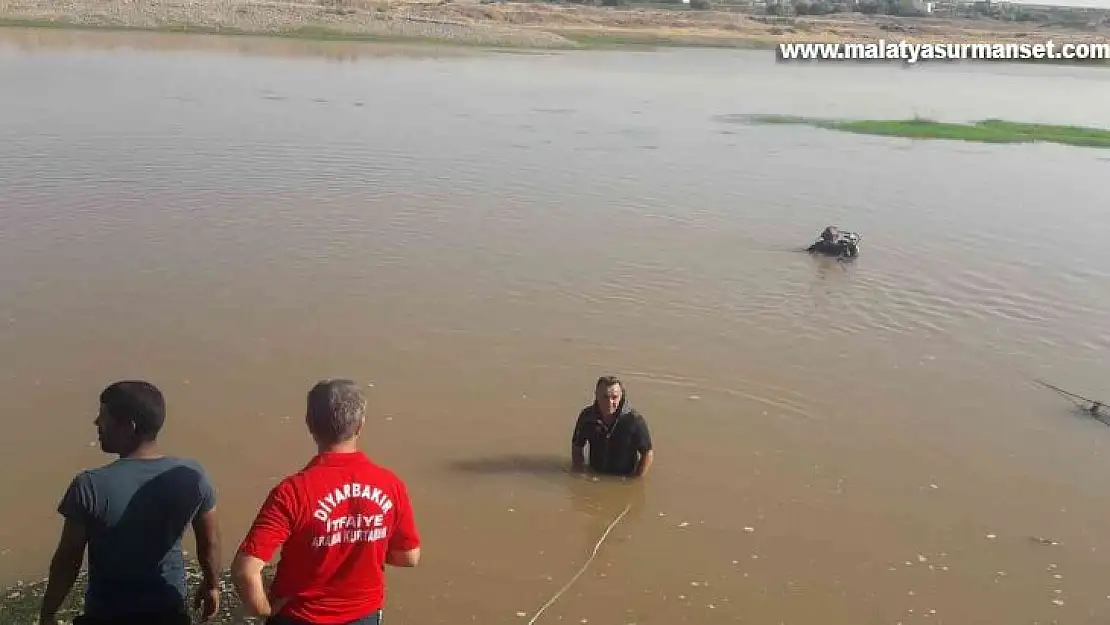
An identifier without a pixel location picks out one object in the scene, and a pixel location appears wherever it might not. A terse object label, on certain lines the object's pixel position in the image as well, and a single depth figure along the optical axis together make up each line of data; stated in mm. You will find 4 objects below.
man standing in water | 7625
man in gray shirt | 3646
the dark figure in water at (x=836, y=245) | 15008
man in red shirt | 3449
